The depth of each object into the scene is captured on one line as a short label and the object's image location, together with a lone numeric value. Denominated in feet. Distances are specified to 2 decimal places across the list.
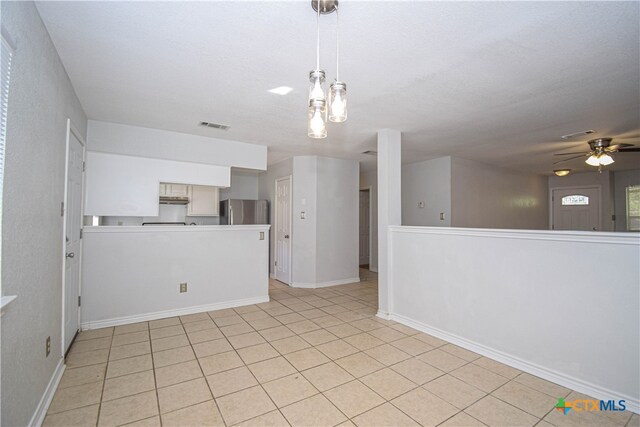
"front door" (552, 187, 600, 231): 22.77
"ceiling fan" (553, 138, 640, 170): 13.20
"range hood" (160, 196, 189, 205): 16.69
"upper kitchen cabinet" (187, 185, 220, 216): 17.76
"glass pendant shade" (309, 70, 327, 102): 5.07
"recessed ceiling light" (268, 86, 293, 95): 8.55
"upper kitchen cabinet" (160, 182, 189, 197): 16.36
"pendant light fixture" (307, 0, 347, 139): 5.08
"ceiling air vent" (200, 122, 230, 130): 11.72
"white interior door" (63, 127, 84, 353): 8.61
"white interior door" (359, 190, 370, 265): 25.36
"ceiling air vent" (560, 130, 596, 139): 12.66
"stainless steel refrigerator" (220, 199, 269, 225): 18.99
